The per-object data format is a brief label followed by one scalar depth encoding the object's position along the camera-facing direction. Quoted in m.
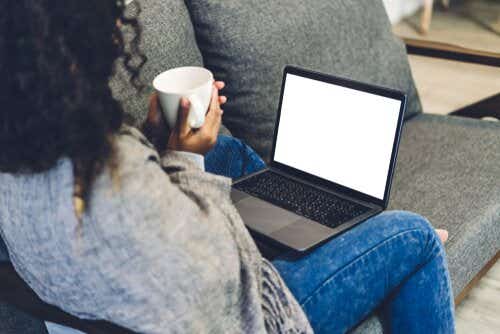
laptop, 1.12
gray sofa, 1.30
